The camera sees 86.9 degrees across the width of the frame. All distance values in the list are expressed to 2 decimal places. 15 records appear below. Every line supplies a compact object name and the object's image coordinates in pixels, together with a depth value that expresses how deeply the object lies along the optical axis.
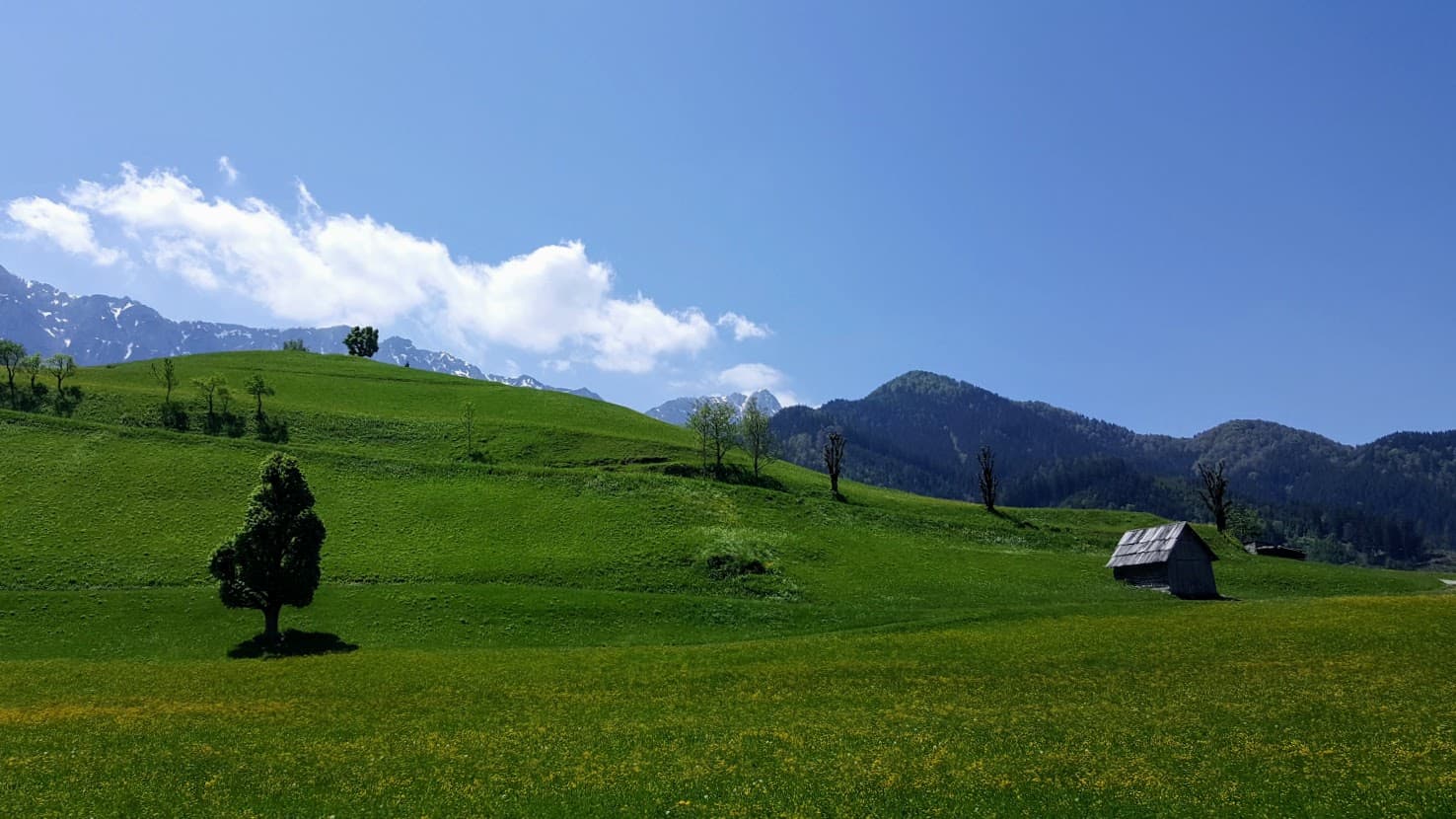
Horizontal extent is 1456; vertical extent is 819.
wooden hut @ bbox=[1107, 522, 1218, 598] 73.12
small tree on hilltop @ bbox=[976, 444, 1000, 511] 113.14
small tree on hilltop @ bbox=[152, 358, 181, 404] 135.89
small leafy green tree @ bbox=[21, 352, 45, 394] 119.63
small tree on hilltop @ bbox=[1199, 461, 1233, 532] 106.06
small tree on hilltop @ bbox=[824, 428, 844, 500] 118.44
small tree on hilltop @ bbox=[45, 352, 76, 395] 120.38
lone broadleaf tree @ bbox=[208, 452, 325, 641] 55.00
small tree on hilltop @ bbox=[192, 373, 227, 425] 116.06
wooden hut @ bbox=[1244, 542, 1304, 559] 100.62
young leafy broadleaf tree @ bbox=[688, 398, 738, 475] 117.81
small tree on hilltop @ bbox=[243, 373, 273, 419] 120.94
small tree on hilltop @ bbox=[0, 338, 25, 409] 115.31
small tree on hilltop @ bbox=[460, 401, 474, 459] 120.22
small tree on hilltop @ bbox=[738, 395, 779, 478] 121.19
